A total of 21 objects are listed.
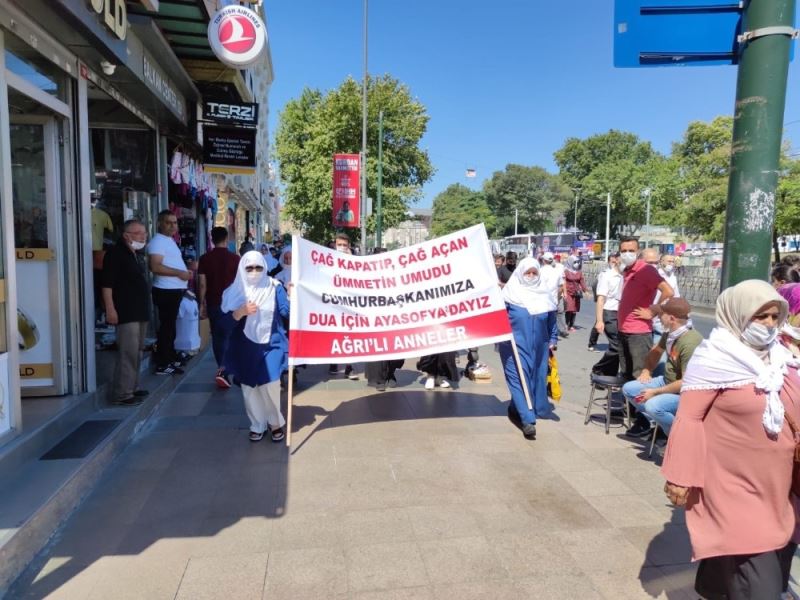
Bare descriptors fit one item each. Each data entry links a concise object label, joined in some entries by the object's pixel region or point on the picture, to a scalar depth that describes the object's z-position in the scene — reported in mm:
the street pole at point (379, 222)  26056
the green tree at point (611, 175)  49434
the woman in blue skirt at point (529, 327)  5301
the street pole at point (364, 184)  22469
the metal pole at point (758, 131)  2807
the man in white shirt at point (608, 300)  8102
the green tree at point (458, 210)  84375
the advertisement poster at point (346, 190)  21016
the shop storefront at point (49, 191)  3861
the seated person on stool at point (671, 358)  4102
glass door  4875
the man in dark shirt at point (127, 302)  5160
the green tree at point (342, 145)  29656
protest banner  4949
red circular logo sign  6945
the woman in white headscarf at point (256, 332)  4723
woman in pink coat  2189
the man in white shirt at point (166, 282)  6391
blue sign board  3105
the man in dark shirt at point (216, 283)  6719
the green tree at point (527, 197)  75562
